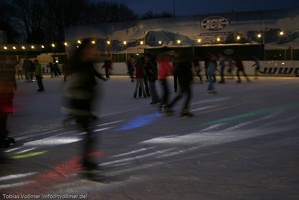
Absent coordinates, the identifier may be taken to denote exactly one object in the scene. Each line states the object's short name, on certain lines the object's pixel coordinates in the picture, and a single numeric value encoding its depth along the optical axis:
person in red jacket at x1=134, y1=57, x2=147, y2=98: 10.65
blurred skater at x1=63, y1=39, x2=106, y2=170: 3.94
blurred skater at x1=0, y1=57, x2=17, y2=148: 5.44
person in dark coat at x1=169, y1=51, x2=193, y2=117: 7.54
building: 26.09
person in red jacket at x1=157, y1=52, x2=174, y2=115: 8.47
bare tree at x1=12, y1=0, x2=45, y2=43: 60.31
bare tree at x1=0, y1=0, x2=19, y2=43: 59.28
